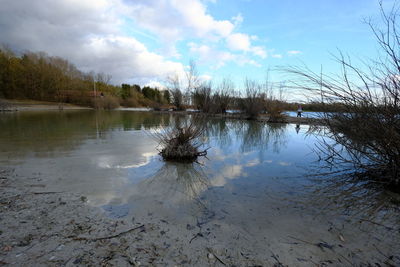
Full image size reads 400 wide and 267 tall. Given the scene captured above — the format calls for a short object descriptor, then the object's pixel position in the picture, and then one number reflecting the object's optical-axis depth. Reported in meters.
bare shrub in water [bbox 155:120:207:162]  5.63
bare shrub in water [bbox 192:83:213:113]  21.38
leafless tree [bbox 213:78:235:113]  24.31
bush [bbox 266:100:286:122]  19.09
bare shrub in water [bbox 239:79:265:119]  20.91
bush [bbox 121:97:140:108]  56.24
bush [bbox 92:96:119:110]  40.91
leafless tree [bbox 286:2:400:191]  3.12
